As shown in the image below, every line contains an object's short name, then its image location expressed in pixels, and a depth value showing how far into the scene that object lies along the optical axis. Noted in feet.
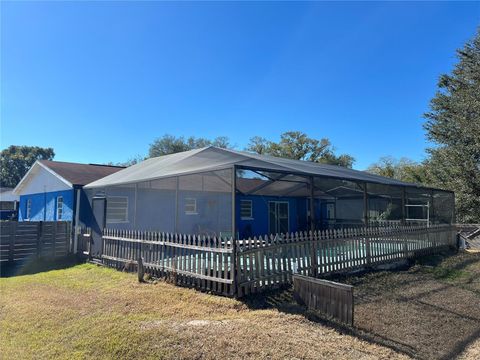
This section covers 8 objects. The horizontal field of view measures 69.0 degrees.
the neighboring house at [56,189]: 47.06
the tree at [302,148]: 145.07
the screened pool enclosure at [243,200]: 30.83
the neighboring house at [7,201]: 103.09
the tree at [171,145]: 151.12
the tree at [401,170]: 100.17
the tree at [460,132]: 65.98
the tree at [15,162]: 158.92
